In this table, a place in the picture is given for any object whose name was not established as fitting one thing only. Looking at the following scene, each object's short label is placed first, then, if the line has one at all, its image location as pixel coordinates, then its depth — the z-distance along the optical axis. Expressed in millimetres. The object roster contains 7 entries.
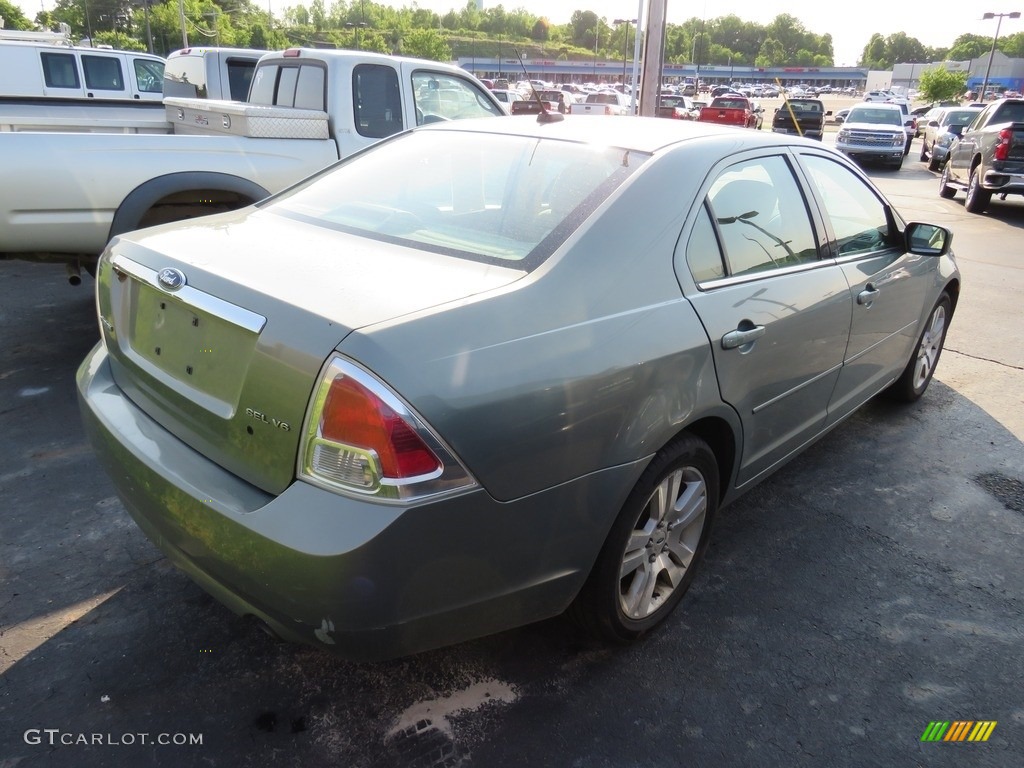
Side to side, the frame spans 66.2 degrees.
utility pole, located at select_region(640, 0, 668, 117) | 13016
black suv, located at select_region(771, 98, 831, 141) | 27219
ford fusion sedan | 1844
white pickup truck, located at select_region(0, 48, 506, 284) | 4414
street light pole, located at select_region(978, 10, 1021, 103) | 40062
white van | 14883
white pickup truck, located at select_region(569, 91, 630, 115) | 31531
